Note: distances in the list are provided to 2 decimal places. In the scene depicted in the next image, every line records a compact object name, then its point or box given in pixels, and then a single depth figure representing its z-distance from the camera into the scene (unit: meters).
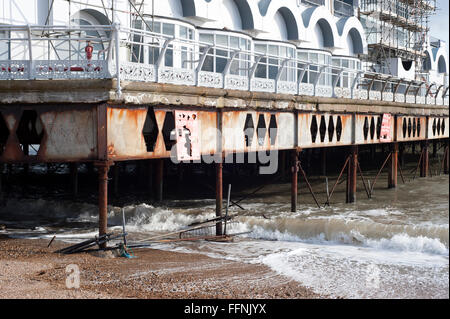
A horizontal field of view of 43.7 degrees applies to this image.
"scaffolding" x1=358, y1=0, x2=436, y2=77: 40.53
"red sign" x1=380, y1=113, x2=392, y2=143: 22.30
